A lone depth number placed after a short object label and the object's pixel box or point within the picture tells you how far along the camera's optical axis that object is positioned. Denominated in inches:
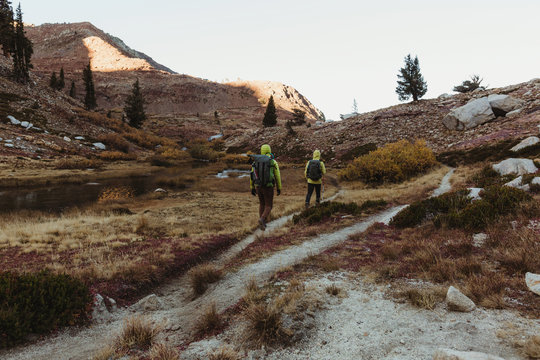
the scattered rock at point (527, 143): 854.9
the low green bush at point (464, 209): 335.6
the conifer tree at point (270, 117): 3053.6
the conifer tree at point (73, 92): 3596.5
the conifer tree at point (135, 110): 2960.1
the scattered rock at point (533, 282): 175.2
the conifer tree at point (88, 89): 3053.6
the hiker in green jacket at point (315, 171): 596.4
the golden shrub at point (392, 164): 1040.8
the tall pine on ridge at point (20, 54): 2178.4
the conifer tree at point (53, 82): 3094.0
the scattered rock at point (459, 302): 173.2
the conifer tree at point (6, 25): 2162.9
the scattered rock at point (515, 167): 592.9
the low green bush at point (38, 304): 191.6
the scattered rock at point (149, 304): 260.8
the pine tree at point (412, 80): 2137.1
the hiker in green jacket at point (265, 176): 447.2
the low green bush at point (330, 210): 543.8
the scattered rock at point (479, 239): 284.6
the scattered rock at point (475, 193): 429.6
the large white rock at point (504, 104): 1343.5
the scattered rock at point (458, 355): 114.5
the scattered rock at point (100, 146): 1981.8
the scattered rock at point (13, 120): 1699.6
